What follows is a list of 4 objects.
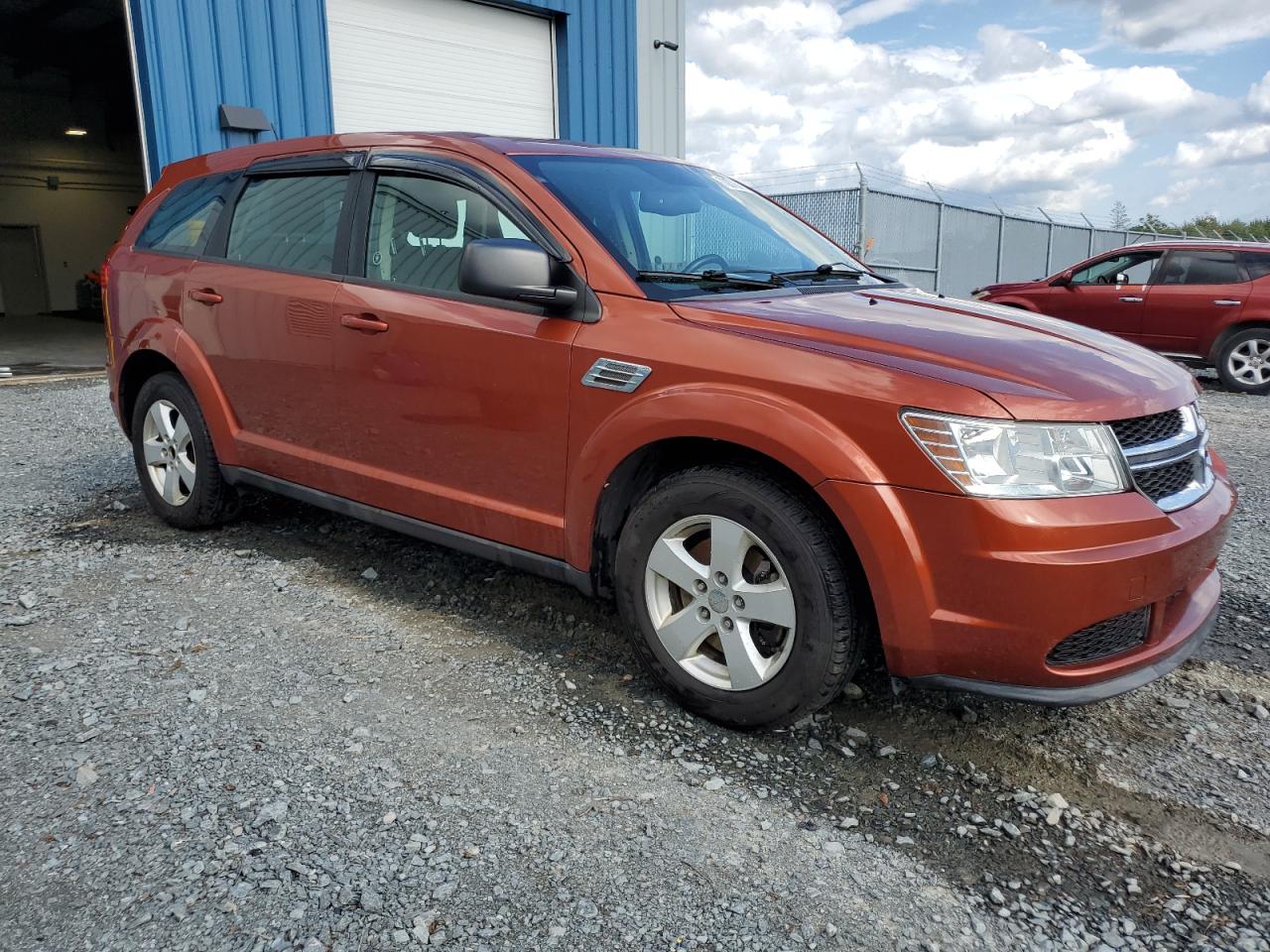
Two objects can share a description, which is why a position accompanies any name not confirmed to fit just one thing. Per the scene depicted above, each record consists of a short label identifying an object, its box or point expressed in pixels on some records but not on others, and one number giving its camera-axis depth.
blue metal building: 8.47
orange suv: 2.36
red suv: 10.42
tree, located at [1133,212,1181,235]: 27.70
